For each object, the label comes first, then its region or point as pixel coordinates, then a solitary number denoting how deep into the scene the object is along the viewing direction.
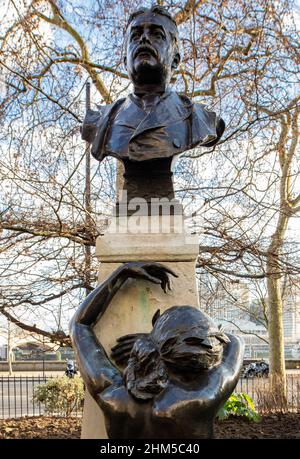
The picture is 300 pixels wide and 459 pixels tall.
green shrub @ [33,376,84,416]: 8.91
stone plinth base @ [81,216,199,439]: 2.76
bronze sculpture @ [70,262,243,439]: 1.85
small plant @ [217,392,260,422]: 7.84
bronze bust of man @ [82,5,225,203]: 3.14
